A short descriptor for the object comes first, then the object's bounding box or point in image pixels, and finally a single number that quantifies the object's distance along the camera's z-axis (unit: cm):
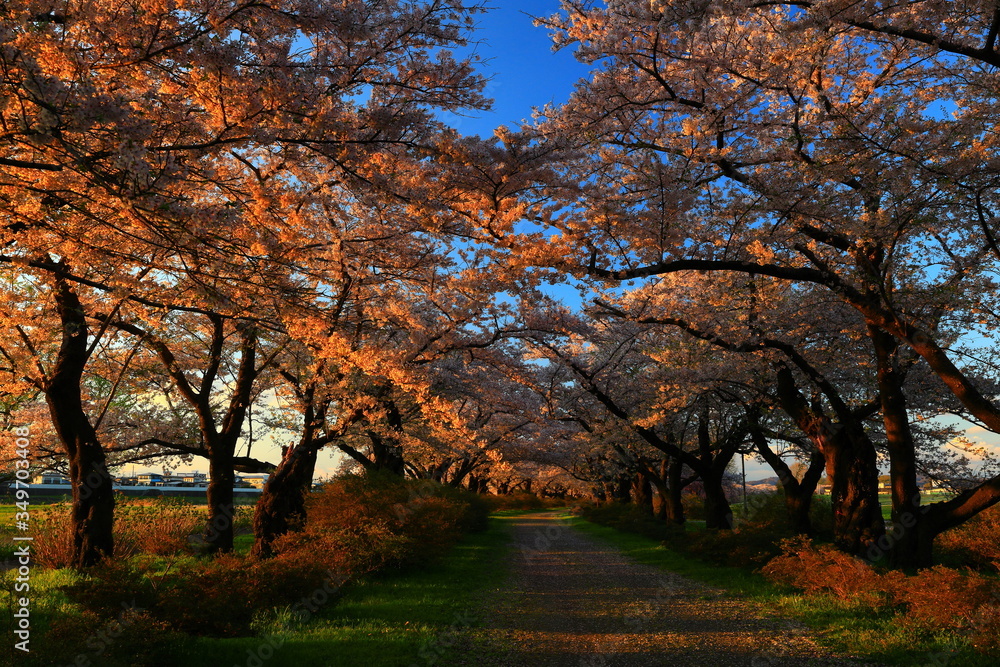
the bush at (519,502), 5453
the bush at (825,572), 863
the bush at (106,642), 512
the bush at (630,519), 2130
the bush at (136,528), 1141
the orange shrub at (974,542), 1170
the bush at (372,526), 1139
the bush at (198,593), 656
